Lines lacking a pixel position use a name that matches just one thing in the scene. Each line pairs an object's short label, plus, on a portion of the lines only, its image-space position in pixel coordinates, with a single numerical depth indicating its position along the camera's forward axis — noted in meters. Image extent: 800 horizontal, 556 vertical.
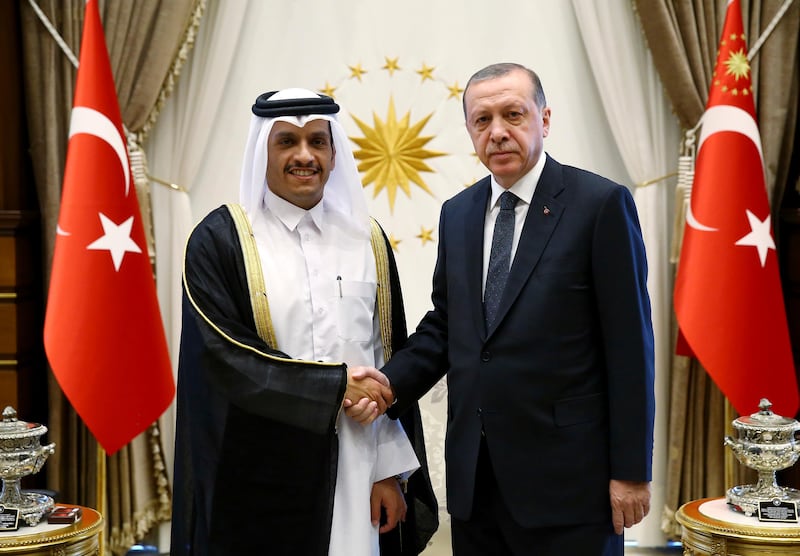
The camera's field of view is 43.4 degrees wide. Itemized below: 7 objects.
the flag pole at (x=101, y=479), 4.43
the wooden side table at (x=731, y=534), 3.21
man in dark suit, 2.42
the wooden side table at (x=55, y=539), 3.25
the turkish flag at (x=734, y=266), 4.23
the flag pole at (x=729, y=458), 4.58
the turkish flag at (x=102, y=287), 4.11
